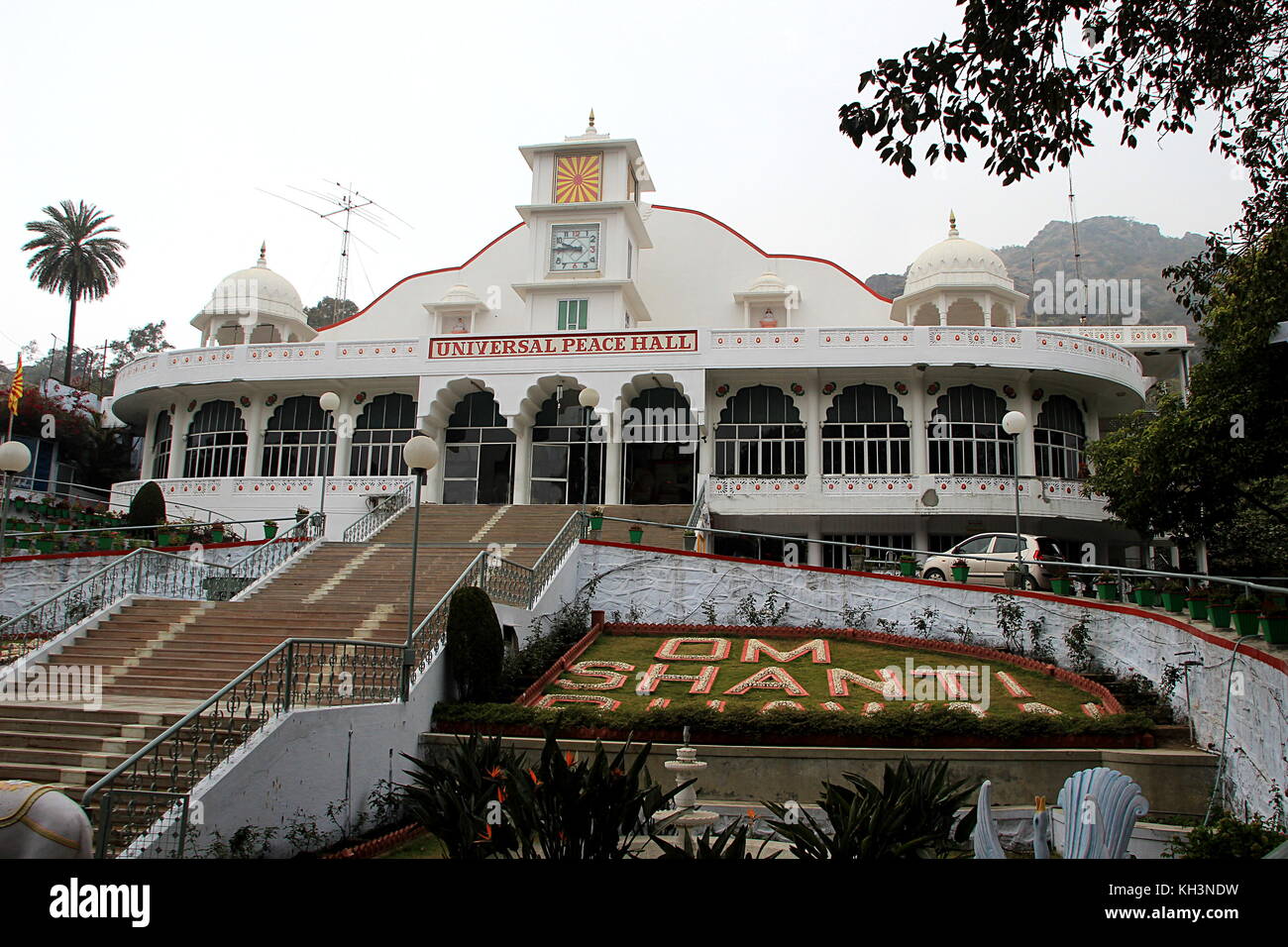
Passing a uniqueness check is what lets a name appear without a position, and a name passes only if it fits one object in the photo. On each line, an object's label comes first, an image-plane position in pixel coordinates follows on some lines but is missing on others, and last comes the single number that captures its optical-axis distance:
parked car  18.84
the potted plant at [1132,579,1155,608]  14.61
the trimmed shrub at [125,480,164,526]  25.05
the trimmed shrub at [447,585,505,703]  13.84
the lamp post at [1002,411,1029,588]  17.64
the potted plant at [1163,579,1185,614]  13.62
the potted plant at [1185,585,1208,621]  12.29
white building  26.88
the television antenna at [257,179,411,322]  41.09
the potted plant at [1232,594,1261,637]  10.44
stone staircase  10.62
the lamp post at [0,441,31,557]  14.18
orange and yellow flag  18.64
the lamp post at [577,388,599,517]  21.25
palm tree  46.78
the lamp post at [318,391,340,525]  24.02
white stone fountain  8.39
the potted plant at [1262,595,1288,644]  9.71
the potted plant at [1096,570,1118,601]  15.85
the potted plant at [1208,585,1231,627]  11.45
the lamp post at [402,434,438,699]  12.48
